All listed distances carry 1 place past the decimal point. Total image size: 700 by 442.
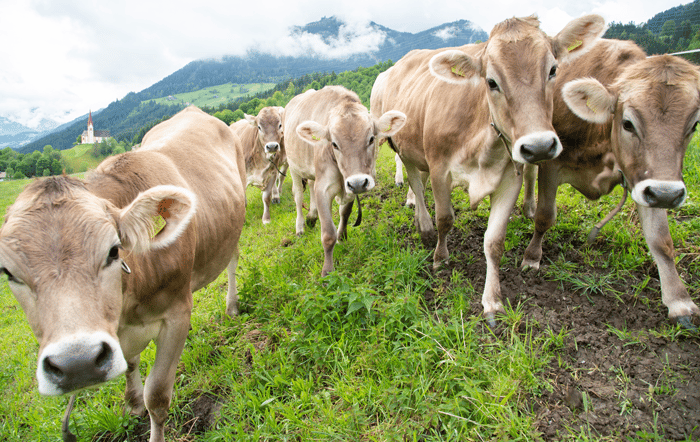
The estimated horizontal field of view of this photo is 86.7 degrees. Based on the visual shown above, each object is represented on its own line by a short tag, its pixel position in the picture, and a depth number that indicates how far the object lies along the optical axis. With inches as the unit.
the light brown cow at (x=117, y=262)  66.7
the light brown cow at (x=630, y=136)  103.3
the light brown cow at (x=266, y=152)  360.8
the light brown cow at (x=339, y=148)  179.9
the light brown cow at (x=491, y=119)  109.5
